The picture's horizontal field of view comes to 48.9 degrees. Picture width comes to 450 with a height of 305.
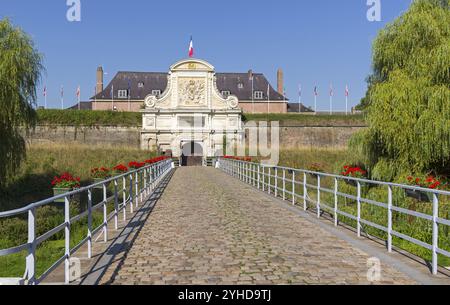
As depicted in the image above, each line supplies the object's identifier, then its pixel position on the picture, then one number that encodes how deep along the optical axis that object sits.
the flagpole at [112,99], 69.86
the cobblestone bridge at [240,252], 5.78
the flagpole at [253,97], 70.44
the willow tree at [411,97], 16.25
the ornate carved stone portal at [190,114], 57.31
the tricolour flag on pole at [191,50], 58.13
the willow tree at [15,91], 19.34
